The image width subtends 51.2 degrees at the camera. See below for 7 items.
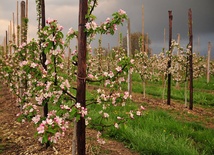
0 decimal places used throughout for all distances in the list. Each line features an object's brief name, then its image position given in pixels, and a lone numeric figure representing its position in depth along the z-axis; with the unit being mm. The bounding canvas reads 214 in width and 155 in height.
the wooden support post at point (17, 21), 9633
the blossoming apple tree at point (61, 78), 2740
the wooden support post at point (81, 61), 2953
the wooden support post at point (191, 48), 10688
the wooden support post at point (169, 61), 11430
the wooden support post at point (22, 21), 8153
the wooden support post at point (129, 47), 10290
